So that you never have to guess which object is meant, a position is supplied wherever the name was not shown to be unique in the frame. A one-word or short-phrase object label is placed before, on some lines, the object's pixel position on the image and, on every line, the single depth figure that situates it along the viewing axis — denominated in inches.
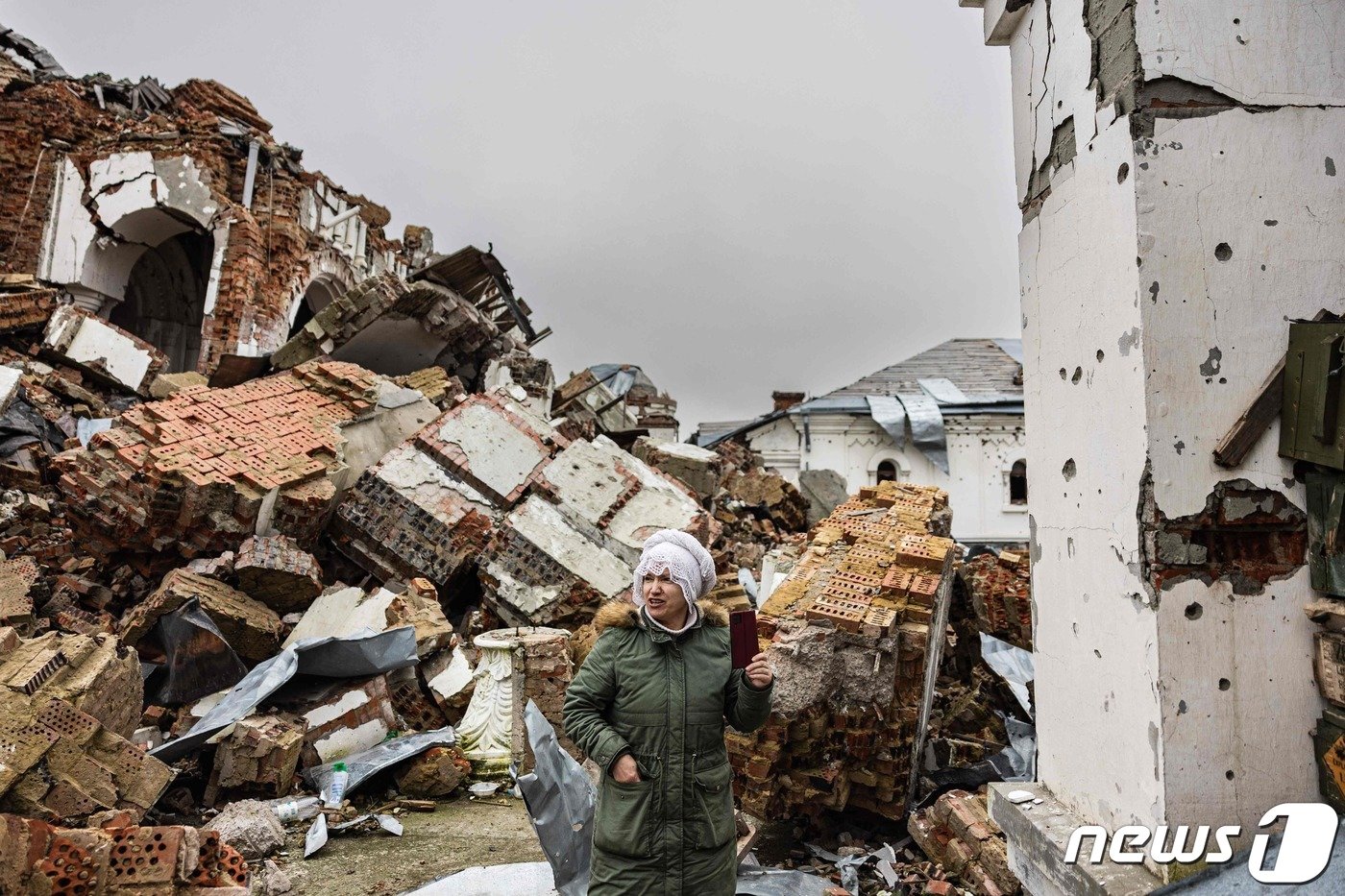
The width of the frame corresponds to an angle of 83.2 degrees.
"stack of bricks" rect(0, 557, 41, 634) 219.3
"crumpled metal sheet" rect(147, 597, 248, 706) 204.8
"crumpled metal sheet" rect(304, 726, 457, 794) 181.8
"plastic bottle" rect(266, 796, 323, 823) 164.9
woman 88.4
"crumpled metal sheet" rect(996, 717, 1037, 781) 190.4
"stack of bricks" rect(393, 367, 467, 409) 391.9
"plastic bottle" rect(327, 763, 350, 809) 174.2
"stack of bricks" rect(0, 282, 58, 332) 387.3
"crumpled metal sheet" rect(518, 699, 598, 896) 125.1
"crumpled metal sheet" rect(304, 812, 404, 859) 153.9
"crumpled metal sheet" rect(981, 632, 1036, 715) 250.1
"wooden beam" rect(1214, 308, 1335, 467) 70.6
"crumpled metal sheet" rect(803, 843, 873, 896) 143.9
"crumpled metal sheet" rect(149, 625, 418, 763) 189.3
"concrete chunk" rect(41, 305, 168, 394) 390.9
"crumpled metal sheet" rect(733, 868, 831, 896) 131.5
